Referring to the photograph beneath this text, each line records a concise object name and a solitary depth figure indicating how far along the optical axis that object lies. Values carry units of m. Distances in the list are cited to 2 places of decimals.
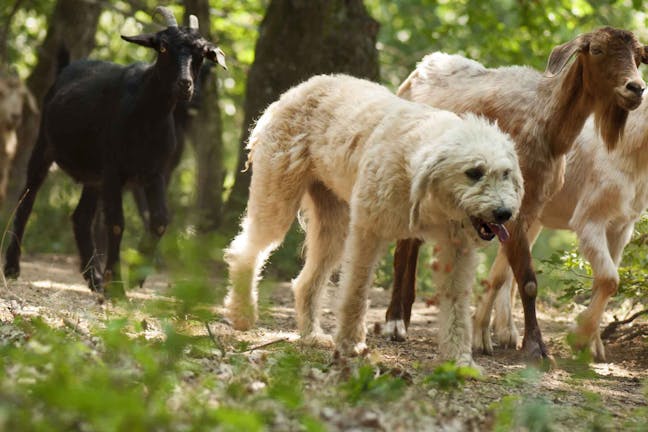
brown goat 15.09
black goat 18.28
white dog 11.96
